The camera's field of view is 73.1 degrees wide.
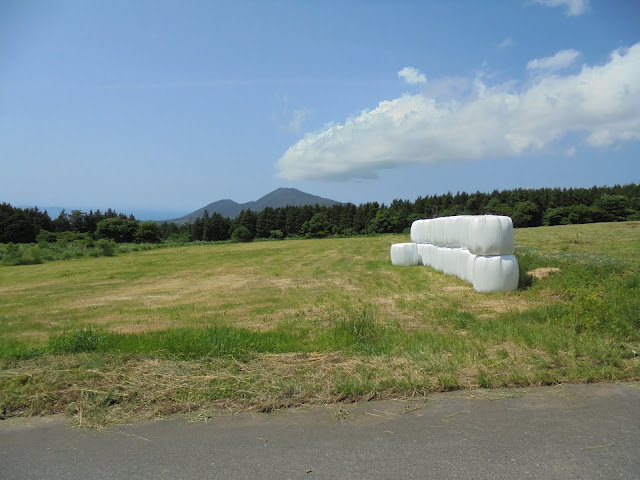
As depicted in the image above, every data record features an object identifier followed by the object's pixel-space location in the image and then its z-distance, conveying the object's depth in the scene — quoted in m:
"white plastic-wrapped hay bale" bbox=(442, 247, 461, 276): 13.68
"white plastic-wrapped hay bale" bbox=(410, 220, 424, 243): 18.44
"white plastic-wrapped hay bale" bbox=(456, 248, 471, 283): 12.32
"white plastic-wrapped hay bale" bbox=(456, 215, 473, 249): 11.75
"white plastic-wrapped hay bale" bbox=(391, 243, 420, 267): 18.86
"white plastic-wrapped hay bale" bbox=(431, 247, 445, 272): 15.40
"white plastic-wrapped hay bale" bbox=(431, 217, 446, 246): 14.88
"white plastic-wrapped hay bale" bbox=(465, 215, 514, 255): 10.52
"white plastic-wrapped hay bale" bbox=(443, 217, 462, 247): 13.08
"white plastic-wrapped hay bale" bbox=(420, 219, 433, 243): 16.77
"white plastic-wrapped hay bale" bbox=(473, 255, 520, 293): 10.38
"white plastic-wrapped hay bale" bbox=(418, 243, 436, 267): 17.11
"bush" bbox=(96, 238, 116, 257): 39.59
